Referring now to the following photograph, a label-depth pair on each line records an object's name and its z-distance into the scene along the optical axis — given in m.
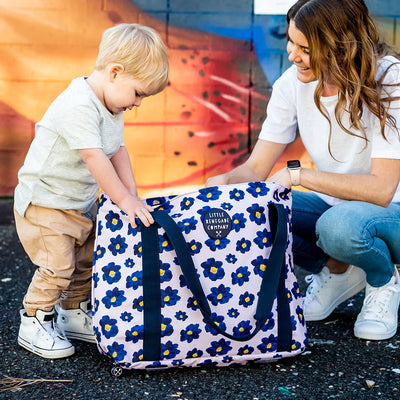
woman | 2.11
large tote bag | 1.88
